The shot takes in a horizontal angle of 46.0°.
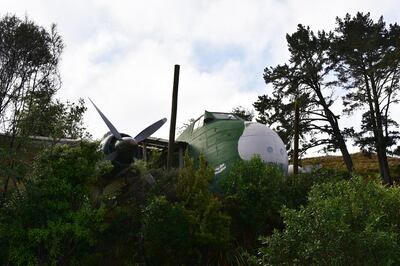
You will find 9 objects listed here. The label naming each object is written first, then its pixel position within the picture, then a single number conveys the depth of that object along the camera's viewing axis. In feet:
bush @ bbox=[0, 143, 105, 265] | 40.16
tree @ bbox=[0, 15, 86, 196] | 46.62
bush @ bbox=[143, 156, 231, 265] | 44.57
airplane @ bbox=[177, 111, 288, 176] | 67.82
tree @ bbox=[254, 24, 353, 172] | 129.18
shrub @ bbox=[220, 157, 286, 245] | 52.29
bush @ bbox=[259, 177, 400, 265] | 26.89
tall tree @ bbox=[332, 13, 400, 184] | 122.83
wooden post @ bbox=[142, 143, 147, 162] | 81.61
